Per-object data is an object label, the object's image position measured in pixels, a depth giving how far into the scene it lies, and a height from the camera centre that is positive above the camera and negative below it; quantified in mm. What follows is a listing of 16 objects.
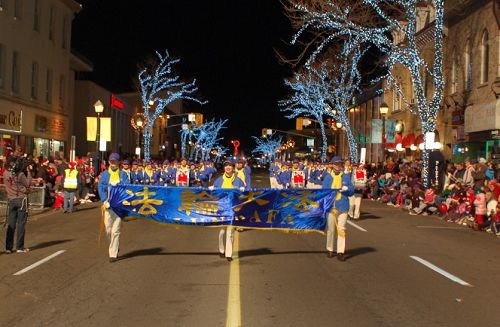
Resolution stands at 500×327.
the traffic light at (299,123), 56288 +4677
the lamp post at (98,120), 29206 +2237
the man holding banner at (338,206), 11070 -595
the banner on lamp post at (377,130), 40000 +3009
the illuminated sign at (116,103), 50244 +5562
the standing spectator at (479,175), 19953 +124
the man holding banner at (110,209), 10680 -745
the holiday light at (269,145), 143825 +6652
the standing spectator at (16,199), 11797 -707
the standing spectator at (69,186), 20469 -723
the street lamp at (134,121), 58472 +4607
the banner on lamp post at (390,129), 42000 +3221
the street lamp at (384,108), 31816 +3557
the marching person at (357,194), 19312 -641
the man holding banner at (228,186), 10812 -299
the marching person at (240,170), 12062 +14
